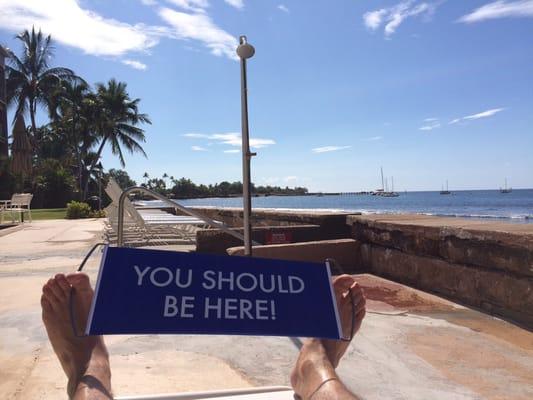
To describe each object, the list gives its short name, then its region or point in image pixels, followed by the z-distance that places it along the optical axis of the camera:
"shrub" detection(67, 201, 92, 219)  18.64
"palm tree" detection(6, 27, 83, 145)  29.75
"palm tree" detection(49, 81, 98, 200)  30.38
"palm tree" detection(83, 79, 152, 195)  30.92
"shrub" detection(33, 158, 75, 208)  32.19
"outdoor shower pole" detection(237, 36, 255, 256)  3.73
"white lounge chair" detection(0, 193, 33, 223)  13.78
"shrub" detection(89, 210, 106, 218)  19.94
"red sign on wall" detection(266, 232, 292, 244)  6.04
